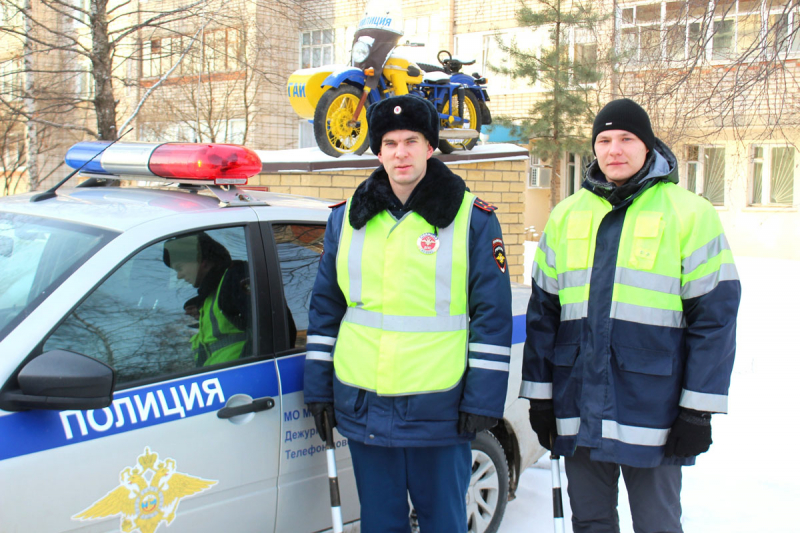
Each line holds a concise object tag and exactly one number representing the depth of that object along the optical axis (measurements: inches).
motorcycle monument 282.2
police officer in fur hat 92.2
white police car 75.1
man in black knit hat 87.2
